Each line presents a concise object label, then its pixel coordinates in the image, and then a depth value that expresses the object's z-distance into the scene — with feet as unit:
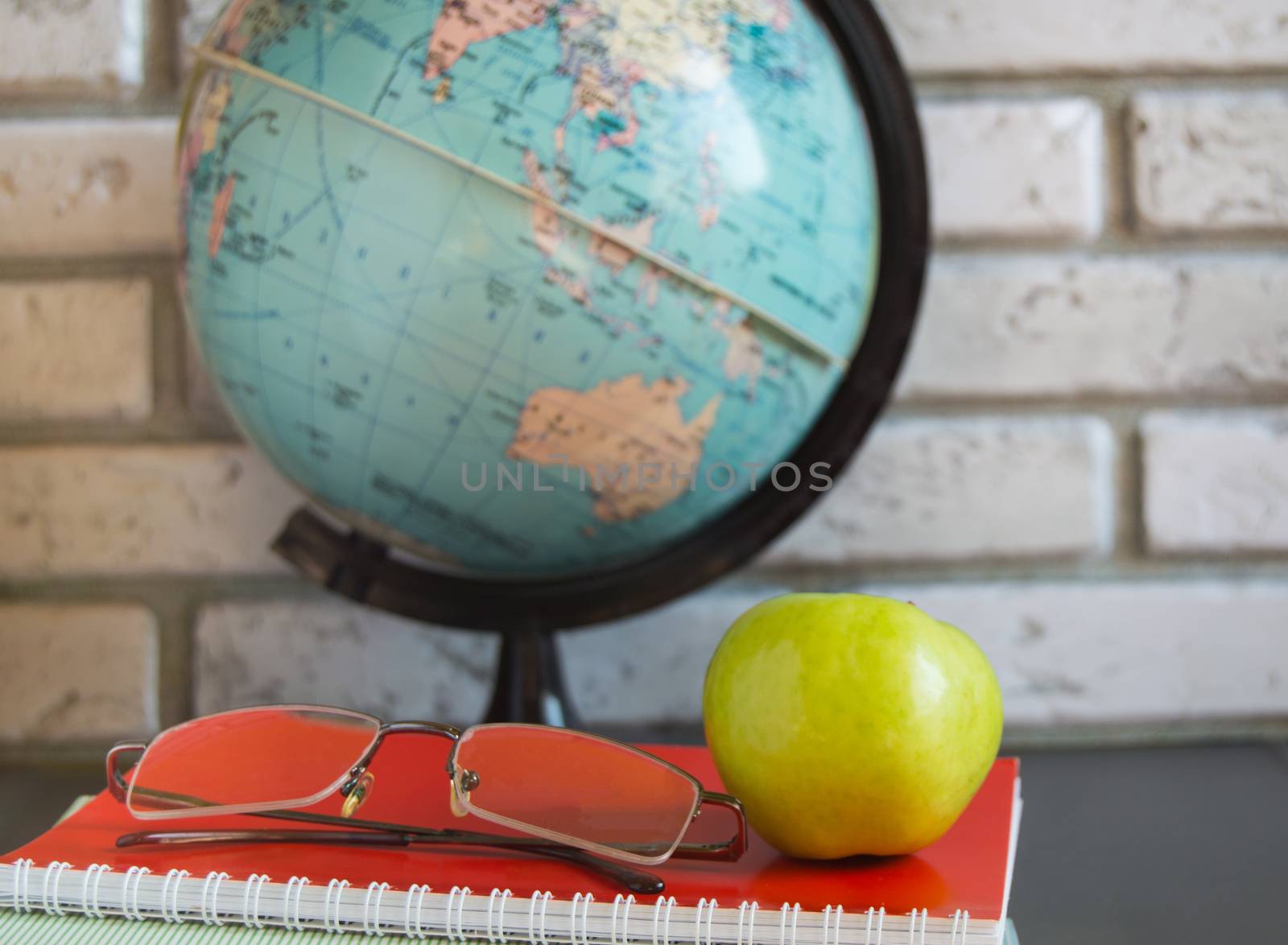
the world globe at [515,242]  2.53
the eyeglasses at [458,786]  2.44
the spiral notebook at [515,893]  2.35
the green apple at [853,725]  2.40
